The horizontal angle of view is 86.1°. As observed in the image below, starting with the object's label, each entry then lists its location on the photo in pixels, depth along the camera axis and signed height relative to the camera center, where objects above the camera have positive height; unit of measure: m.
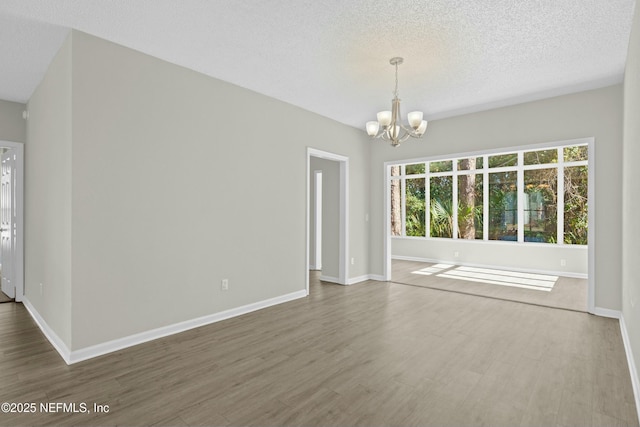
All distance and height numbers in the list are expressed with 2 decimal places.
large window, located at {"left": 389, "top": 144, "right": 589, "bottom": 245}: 6.99 +0.37
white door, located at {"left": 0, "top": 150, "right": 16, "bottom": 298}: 4.67 -0.15
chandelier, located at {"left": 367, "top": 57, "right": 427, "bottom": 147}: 3.57 +0.96
